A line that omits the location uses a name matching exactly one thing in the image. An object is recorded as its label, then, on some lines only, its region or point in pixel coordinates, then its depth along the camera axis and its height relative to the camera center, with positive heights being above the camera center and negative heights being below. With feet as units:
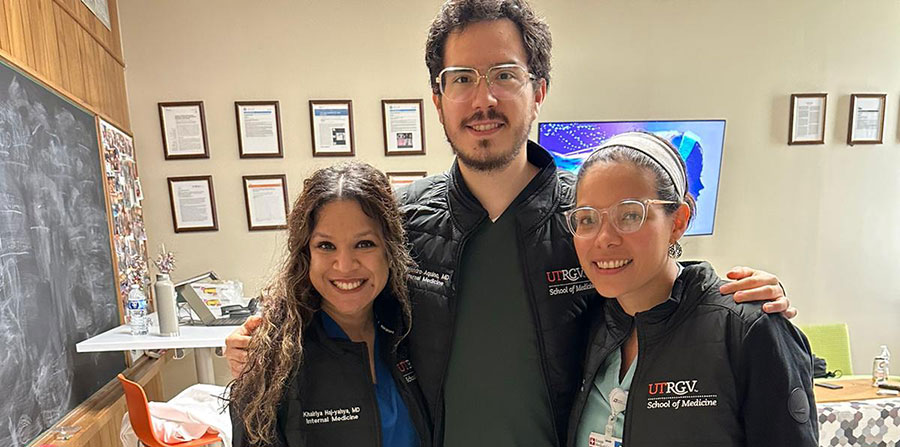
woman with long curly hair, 3.86 -1.26
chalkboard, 5.92 -0.89
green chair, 11.81 -4.14
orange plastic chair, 6.72 -3.03
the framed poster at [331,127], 11.09 +1.34
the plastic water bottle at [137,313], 8.30 -2.07
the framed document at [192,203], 10.84 -0.27
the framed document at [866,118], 12.51 +1.28
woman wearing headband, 3.08 -1.11
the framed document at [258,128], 10.88 +1.34
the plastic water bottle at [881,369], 9.36 -3.80
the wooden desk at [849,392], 8.85 -4.09
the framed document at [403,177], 11.55 +0.16
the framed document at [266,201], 11.07 -0.29
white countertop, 7.41 -2.36
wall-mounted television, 11.38 +0.78
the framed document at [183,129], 10.69 +1.34
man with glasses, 4.13 -0.83
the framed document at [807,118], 12.34 +1.32
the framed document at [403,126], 11.31 +1.33
